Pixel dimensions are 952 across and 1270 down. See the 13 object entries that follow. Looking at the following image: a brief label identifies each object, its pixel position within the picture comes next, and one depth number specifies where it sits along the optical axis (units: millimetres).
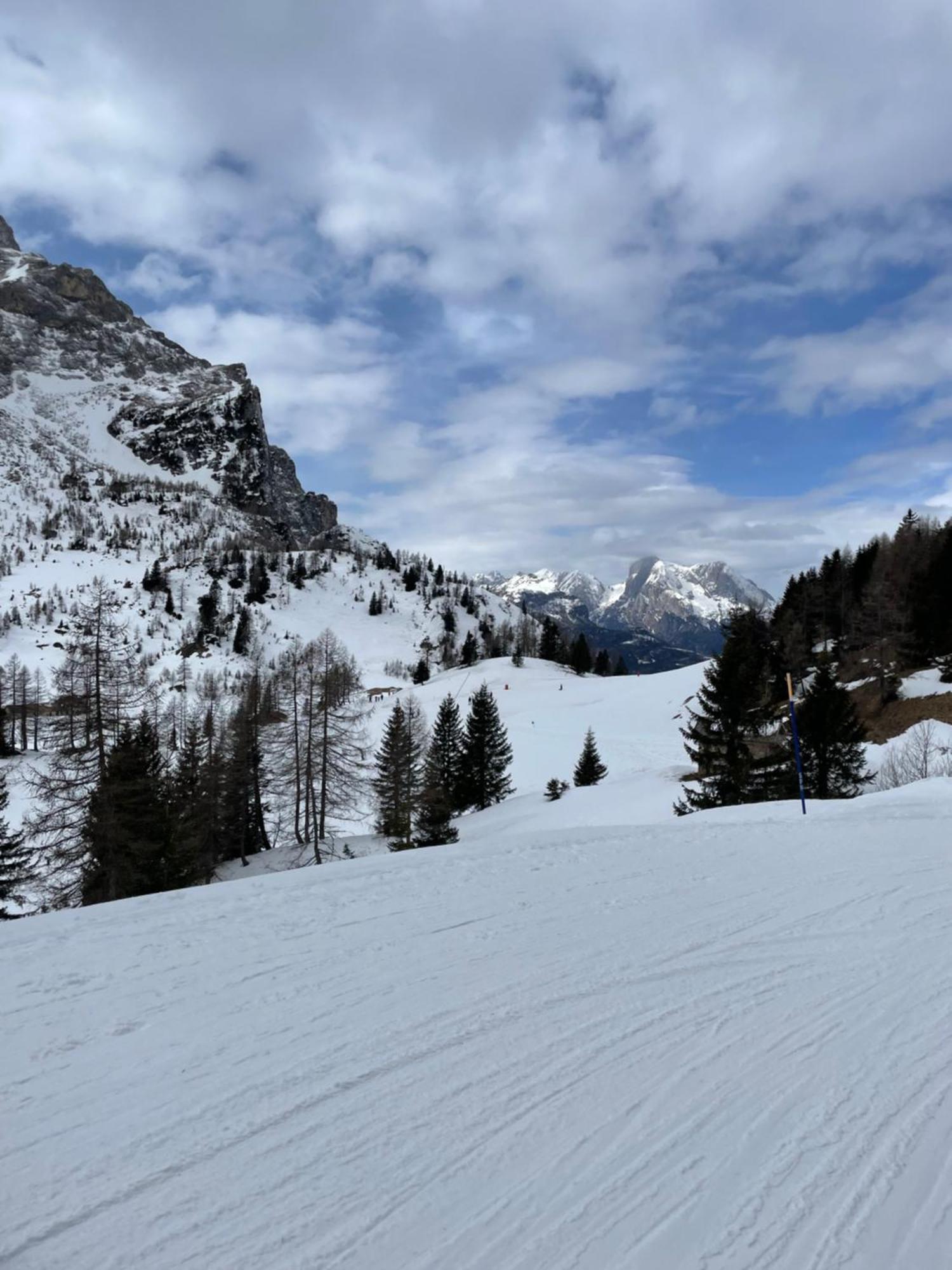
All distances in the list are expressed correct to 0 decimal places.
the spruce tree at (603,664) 122562
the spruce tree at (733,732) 24375
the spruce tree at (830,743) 25984
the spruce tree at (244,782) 28766
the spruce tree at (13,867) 20594
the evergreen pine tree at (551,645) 123125
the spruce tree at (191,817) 20852
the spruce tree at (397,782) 29094
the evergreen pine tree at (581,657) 113500
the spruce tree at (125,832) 17688
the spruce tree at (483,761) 40750
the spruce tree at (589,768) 39625
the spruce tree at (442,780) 27984
